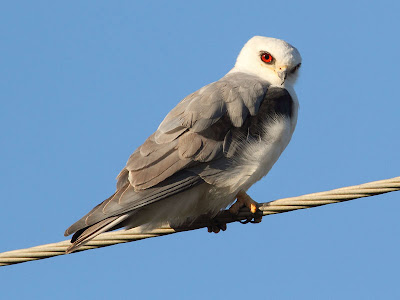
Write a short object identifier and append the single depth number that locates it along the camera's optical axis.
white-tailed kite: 11.30
